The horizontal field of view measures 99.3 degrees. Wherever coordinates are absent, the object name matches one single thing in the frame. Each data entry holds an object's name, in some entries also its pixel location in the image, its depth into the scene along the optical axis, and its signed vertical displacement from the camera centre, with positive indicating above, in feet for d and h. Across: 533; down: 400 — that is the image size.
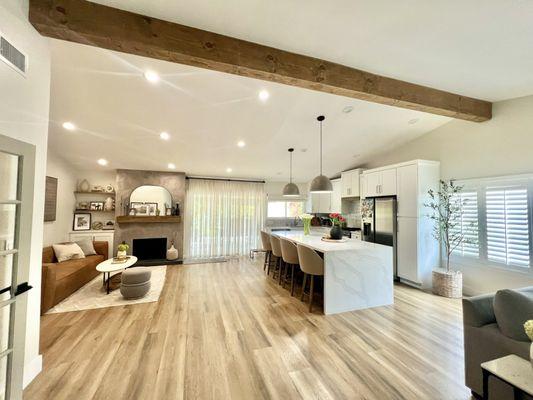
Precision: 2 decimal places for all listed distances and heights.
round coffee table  11.98 -3.37
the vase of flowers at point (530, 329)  3.81 -2.00
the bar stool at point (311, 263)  10.37 -2.57
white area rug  10.66 -4.83
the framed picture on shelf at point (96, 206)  18.64 -0.15
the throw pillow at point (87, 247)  15.38 -2.94
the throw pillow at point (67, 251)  13.63 -2.95
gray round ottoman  11.48 -4.06
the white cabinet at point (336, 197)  21.09 +1.06
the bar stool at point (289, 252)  12.07 -2.46
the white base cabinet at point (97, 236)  17.51 -2.53
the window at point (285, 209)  24.70 -0.17
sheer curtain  20.95 -1.04
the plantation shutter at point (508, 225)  10.34 -0.68
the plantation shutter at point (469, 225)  12.20 -0.84
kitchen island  10.14 -3.14
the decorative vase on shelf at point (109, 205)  18.80 -0.05
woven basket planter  12.02 -3.98
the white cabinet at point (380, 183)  14.90 +1.82
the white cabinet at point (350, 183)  18.85 +2.21
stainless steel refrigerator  14.65 -0.82
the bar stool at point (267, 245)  16.28 -2.75
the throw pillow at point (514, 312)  4.91 -2.22
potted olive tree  12.10 -1.04
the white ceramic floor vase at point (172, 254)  19.15 -4.12
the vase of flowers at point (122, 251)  13.44 -2.77
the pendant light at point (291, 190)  15.78 +1.21
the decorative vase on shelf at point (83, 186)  18.44 +1.46
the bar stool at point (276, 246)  14.03 -2.45
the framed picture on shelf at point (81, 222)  18.12 -1.47
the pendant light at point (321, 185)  12.71 +1.29
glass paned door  4.81 -1.34
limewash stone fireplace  18.56 +0.40
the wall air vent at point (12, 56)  4.82 +3.30
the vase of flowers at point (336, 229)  12.76 -1.18
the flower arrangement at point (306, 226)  15.37 -1.25
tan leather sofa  10.16 -3.73
